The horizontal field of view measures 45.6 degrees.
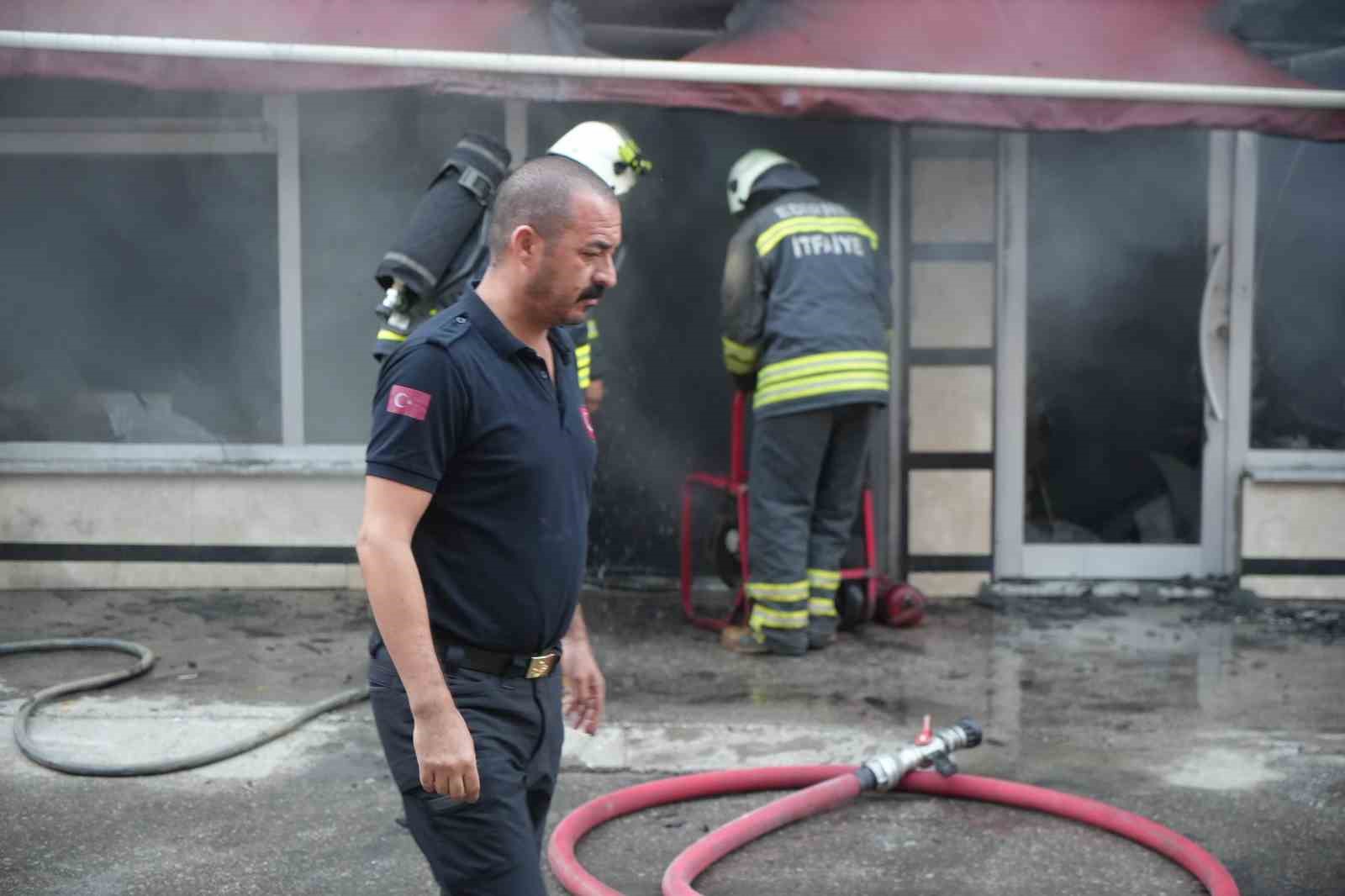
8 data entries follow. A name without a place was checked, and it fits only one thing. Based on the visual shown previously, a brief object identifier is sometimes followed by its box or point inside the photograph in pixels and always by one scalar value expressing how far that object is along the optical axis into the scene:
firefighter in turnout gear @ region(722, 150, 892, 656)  6.93
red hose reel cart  7.45
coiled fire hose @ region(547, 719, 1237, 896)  4.38
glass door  8.06
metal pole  6.24
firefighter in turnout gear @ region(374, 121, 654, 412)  5.86
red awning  6.36
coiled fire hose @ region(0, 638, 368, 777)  5.17
